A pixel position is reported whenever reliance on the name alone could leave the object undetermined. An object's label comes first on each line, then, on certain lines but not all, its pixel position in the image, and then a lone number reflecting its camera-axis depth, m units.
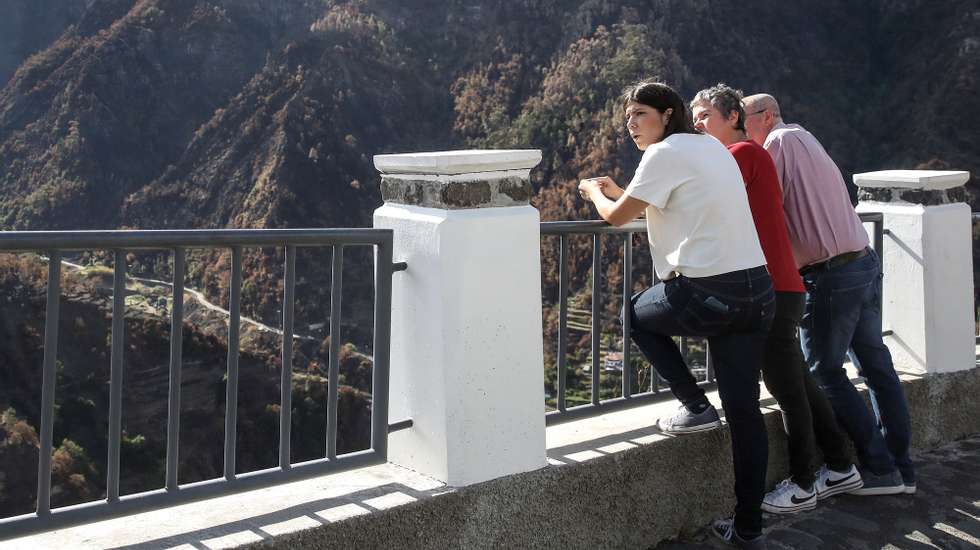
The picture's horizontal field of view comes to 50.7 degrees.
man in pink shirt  3.22
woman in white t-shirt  2.71
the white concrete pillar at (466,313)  2.64
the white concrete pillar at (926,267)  4.28
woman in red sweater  2.94
